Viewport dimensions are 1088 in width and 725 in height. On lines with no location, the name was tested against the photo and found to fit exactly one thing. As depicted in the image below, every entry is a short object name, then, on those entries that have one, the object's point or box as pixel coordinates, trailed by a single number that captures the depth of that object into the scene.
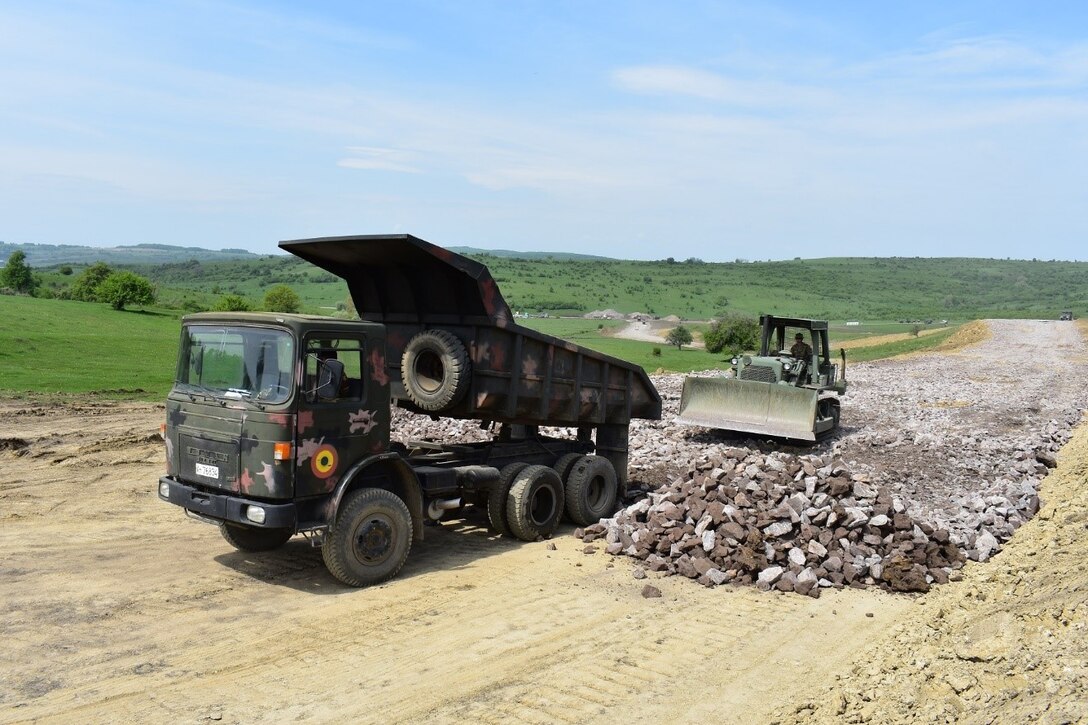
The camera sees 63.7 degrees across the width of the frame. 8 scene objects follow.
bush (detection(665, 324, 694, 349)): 56.43
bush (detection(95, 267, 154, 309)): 49.44
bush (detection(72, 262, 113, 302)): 60.27
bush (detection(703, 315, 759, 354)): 48.44
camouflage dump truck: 7.85
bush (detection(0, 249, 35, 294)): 67.00
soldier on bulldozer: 17.03
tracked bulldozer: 15.77
